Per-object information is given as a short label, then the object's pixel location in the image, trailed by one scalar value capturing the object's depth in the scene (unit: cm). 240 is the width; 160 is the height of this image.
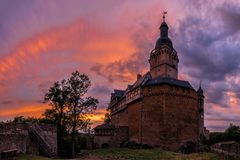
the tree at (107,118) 5074
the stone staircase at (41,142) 1787
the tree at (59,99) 2739
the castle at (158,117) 3138
